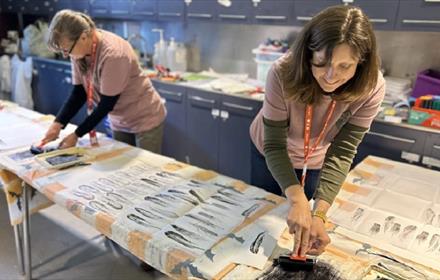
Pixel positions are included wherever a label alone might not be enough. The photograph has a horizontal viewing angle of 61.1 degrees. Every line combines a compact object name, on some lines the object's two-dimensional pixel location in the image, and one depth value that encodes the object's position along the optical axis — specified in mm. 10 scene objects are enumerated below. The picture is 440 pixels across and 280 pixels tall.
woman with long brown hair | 907
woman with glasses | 1602
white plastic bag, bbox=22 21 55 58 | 4367
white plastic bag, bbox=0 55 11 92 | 4410
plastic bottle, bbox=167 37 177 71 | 3438
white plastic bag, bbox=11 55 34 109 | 4297
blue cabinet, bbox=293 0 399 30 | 2147
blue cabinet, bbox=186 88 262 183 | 2707
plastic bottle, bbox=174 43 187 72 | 3455
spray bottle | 3518
